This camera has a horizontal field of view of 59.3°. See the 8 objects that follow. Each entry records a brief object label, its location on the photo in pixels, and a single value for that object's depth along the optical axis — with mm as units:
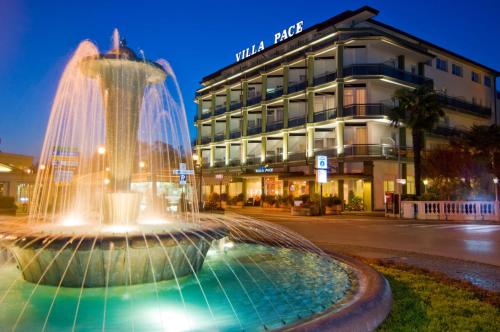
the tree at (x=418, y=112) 37938
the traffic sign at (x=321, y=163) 33188
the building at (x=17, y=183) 49906
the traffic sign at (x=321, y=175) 33938
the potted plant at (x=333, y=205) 41266
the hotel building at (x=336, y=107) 46719
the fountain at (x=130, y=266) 6461
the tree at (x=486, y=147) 41500
